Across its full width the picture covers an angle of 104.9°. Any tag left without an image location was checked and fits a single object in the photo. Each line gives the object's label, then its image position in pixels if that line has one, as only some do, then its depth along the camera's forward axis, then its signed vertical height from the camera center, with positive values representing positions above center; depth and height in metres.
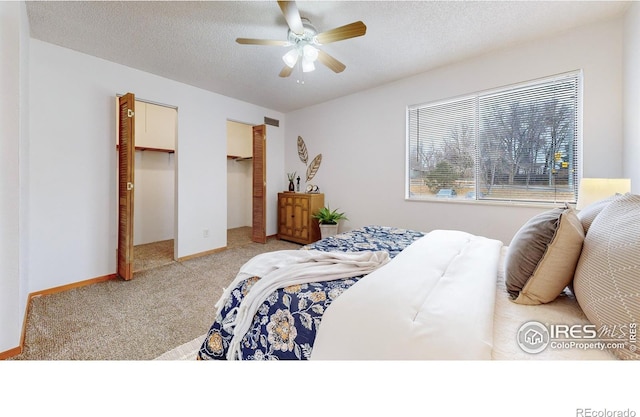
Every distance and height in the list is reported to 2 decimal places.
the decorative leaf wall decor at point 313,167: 4.52 +0.75
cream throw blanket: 1.12 -0.32
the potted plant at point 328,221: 4.06 -0.24
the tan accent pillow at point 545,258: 0.88 -0.19
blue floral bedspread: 0.96 -0.49
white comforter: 0.72 -0.36
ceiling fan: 1.82 +1.40
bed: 0.70 -0.35
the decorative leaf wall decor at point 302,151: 4.72 +1.07
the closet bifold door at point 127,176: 2.74 +0.33
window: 2.48 +0.73
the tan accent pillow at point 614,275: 0.63 -0.20
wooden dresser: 4.30 -0.18
